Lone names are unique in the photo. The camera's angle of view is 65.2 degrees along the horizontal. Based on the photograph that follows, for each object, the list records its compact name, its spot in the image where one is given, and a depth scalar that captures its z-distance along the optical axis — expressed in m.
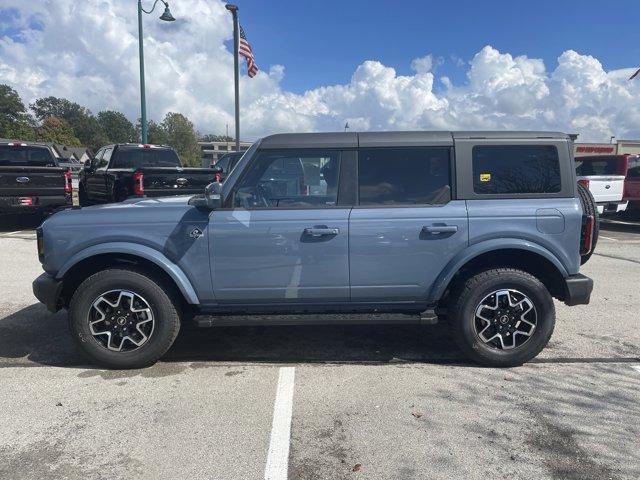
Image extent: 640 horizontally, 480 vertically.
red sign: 53.22
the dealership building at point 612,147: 52.50
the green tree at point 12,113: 78.75
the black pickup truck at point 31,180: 10.91
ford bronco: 4.01
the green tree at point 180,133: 95.75
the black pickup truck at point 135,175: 10.04
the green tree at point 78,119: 135.62
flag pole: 14.69
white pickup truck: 12.91
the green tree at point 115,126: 144.25
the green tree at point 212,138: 118.79
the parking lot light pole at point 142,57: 16.23
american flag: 15.73
